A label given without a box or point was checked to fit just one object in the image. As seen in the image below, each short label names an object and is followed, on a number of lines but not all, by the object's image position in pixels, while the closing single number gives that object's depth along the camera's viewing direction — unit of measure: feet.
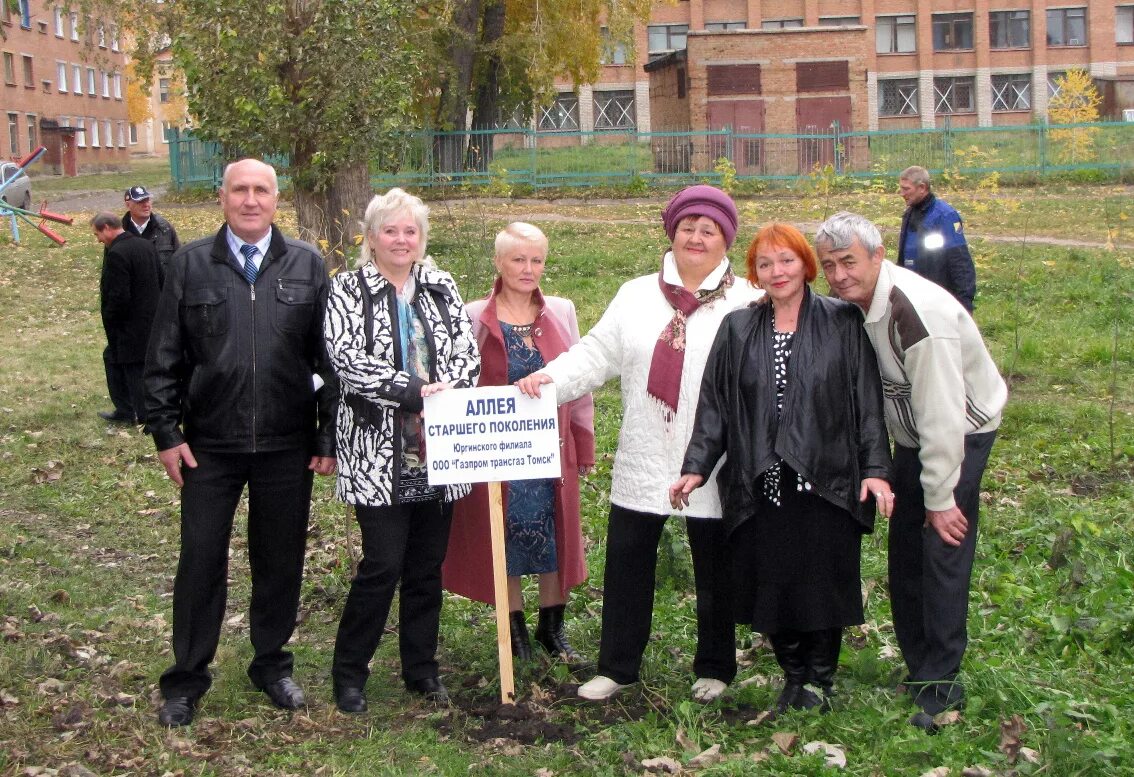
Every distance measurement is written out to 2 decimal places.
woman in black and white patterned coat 15.98
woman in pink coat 18.03
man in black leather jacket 16.03
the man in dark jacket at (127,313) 36.35
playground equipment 44.81
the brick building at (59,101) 193.26
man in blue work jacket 35.65
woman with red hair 15.14
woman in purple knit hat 16.19
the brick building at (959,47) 198.29
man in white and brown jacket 14.60
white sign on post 16.07
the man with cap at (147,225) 37.01
